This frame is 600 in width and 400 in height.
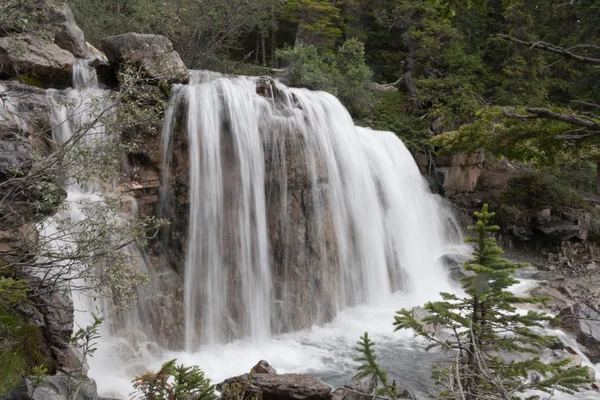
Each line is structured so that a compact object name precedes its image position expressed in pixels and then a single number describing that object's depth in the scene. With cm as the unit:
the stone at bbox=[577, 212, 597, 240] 1891
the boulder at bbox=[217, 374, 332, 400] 667
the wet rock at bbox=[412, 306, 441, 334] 1089
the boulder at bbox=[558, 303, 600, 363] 1047
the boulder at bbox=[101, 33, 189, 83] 1023
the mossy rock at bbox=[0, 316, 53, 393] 501
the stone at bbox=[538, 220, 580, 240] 1875
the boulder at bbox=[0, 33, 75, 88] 1040
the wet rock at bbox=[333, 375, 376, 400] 631
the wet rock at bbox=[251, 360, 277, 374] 758
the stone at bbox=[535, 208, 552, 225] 1917
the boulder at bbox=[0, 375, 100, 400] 422
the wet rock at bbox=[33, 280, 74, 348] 616
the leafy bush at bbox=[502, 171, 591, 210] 1975
